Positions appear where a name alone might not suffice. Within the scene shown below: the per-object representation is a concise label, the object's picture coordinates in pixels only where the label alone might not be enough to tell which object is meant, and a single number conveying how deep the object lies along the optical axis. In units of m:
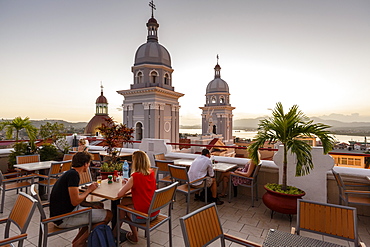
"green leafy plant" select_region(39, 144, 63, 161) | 7.50
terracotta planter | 4.34
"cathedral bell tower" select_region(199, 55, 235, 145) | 41.81
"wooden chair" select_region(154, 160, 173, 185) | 5.76
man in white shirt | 5.08
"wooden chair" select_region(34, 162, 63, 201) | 5.15
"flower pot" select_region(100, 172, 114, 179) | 4.95
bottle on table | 4.24
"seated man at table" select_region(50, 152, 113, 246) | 2.82
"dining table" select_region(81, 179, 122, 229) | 3.18
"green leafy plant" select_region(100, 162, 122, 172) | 5.06
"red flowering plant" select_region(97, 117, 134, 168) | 5.44
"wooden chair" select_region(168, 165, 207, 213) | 4.71
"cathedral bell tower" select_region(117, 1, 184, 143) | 21.72
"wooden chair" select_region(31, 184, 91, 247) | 2.58
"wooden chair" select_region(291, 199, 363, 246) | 2.23
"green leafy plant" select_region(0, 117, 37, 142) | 9.09
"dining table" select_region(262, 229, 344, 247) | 1.97
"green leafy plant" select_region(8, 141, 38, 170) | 6.99
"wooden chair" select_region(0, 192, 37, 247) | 2.11
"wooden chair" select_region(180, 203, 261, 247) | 1.96
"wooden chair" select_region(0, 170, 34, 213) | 4.75
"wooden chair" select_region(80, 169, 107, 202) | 4.55
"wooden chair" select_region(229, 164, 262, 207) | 5.37
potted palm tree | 4.39
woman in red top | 3.08
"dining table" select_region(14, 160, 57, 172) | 5.42
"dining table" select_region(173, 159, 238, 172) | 5.58
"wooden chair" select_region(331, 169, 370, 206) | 4.07
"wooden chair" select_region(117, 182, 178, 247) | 2.85
